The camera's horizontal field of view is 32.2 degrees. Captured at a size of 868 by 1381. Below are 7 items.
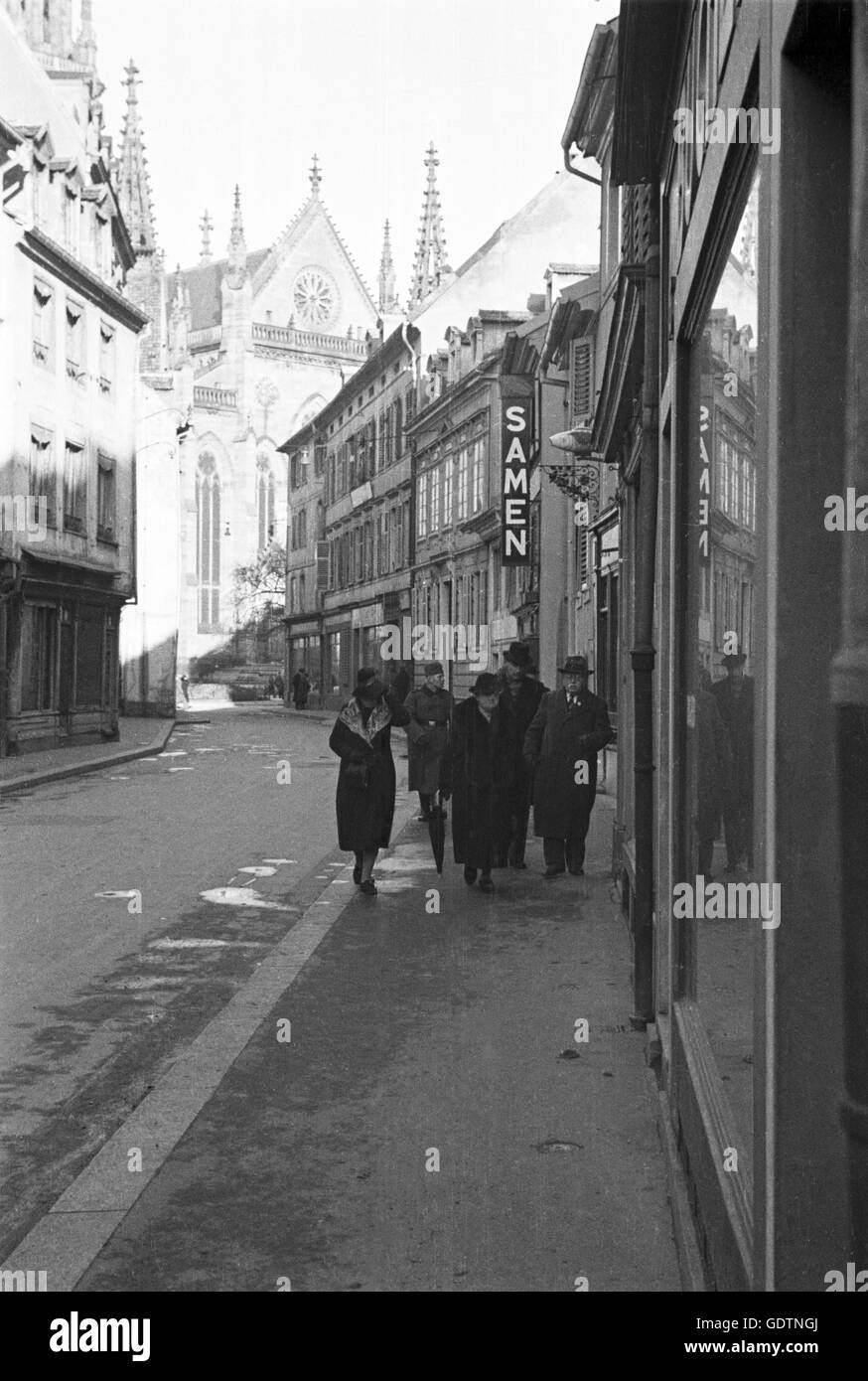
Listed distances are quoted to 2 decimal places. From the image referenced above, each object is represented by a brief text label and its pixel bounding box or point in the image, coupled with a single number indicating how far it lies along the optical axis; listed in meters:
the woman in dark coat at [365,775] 10.59
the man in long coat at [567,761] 11.00
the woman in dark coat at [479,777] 10.56
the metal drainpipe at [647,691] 6.08
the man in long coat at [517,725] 11.39
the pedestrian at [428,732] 13.95
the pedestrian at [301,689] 56.34
